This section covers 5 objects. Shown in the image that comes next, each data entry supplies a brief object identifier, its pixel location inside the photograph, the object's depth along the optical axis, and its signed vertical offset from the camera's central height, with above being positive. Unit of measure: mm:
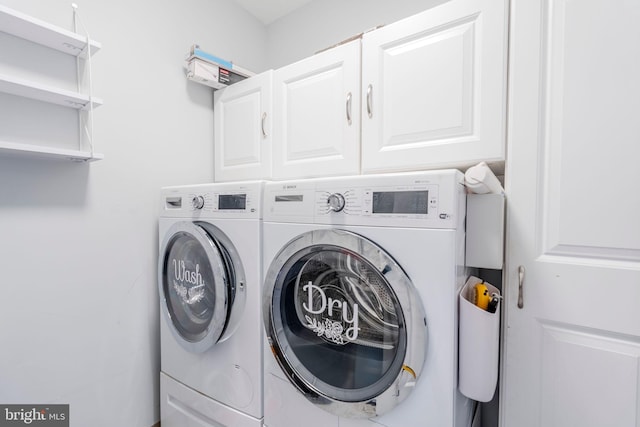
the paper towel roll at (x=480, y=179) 842 +84
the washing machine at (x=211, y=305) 1169 -436
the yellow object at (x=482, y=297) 880 -272
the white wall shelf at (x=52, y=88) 1012 +423
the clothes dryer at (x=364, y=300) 810 -295
